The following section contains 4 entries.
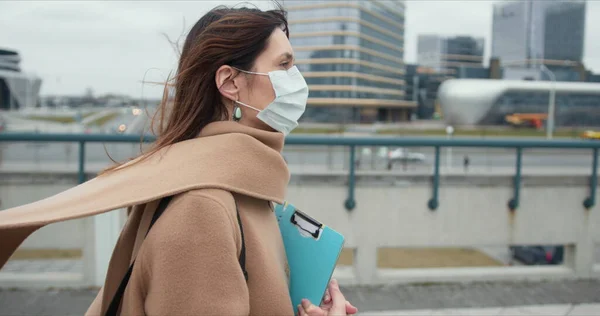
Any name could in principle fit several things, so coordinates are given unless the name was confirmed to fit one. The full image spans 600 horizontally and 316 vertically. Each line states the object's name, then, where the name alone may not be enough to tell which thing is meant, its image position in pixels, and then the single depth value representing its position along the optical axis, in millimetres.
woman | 1119
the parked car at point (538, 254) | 9596
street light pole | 24462
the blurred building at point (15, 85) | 46438
